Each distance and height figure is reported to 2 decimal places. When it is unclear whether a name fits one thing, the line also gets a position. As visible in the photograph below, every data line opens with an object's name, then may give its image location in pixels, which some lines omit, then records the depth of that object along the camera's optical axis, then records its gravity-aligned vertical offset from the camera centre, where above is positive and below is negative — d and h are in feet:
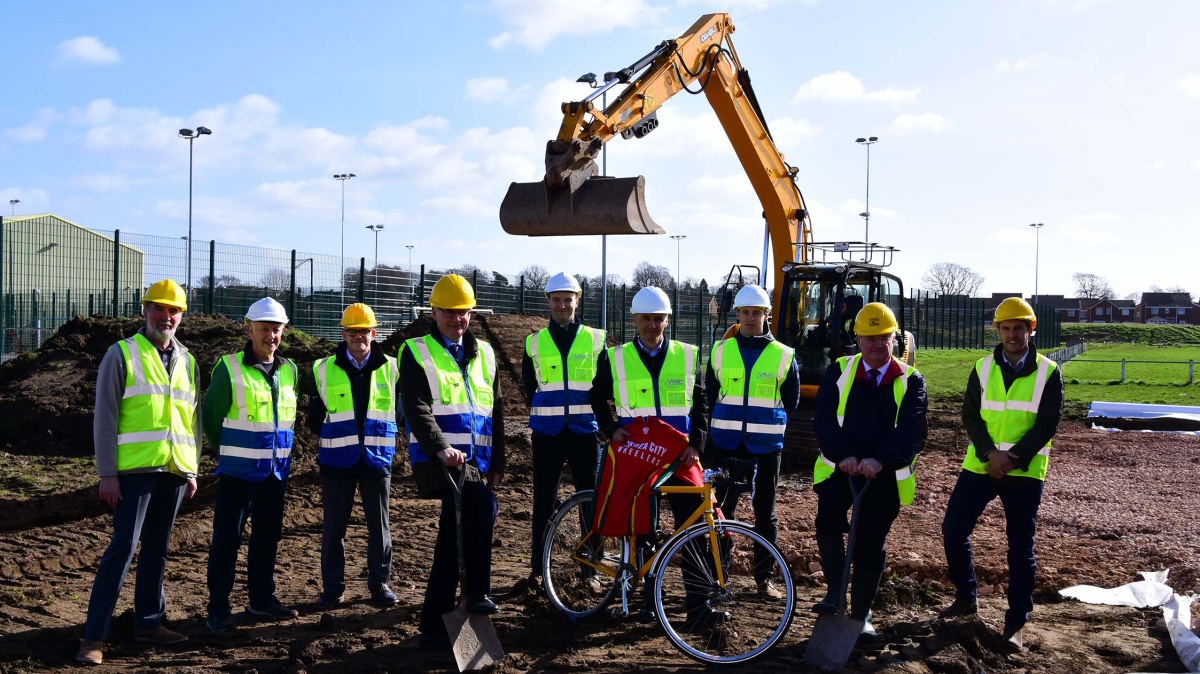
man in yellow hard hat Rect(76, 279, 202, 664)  16.79 -2.42
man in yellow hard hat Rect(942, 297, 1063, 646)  18.37 -2.31
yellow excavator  30.04 +4.18
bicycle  16.84 -4.81
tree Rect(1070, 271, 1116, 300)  394.73 +15.90
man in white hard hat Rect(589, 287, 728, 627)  19.62 -1.07
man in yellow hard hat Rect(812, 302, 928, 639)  17.42 -2.16
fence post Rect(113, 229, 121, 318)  51.56 +2.08
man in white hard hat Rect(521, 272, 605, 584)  21.42 -2.00
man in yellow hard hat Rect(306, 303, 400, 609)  20.95 -2.64
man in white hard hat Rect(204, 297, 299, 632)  19.35 -2.69
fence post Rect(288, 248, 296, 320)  58.75 +1.26
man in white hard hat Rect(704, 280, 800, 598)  20.65 -1.63
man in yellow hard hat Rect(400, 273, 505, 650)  17.16 -2.11
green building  50.42 +2.43
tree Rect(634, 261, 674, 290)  118.60 +7.39
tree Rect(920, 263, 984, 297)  271.08 +13.47
